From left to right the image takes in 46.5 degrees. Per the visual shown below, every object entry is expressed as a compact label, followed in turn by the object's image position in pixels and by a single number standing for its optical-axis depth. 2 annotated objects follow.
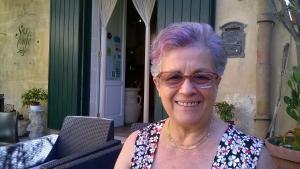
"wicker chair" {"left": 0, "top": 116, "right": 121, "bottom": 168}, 2.70
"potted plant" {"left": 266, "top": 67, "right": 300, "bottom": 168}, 2.80
